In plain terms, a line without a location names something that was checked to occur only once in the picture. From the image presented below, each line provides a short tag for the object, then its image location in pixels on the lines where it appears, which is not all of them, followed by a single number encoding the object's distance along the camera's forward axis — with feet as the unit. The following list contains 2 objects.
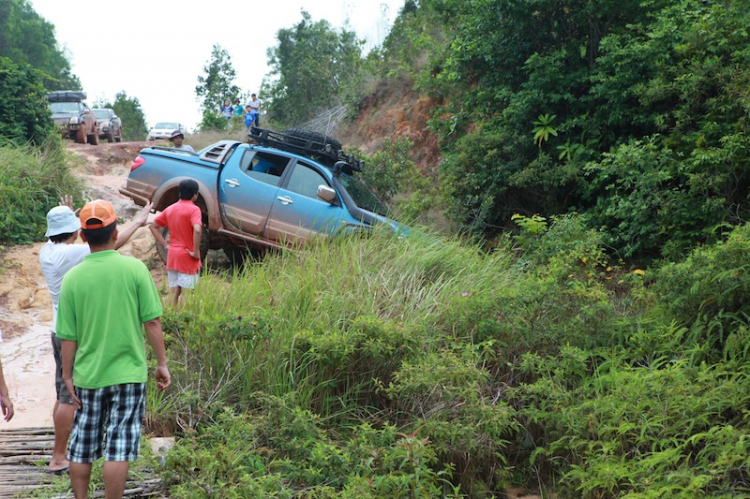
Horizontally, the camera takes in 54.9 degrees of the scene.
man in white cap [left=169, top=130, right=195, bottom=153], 40.78
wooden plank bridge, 14.89
